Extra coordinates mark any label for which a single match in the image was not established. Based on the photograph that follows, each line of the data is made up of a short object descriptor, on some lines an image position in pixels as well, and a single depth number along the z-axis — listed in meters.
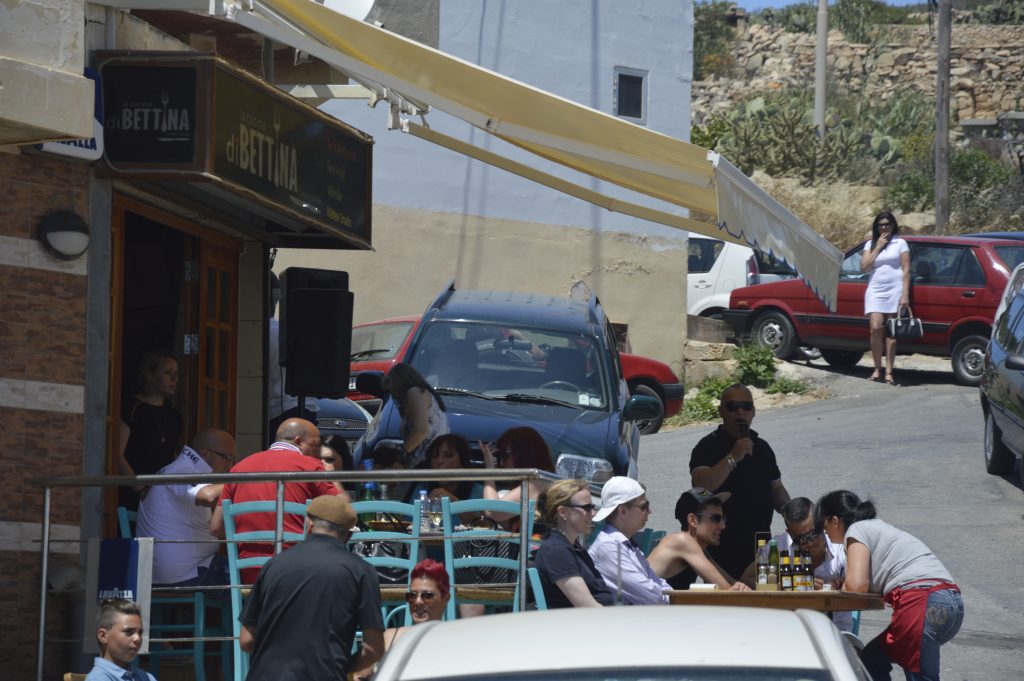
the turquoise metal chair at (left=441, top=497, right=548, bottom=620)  15.18
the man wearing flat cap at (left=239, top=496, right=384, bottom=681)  12.80
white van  48.56
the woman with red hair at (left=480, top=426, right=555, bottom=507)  19.33
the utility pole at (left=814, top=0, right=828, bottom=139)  70.06
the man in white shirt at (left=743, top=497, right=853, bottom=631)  17.41
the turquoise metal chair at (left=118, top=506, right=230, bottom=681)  15.61
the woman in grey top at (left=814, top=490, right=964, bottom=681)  16.03
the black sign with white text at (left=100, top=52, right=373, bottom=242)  16.28
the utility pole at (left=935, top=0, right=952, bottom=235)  57.53
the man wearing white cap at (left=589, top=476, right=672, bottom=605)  16.37
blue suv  21.73
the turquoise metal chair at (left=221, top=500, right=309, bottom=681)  15.34
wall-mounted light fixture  15.62
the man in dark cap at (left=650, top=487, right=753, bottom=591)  17.37
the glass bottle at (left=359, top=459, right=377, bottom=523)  18.52
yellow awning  16.02
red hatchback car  39.62
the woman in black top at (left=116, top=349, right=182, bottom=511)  18.25
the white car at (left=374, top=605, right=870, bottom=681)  7.79
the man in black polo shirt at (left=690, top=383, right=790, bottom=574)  20.00
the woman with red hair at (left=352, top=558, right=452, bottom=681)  14.69
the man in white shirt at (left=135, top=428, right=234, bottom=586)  16.16
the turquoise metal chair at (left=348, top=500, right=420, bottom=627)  15.22
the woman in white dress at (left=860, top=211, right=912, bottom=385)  38.81
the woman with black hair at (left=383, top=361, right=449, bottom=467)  20.72
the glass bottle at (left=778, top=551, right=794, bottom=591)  16.97
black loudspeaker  22.64
